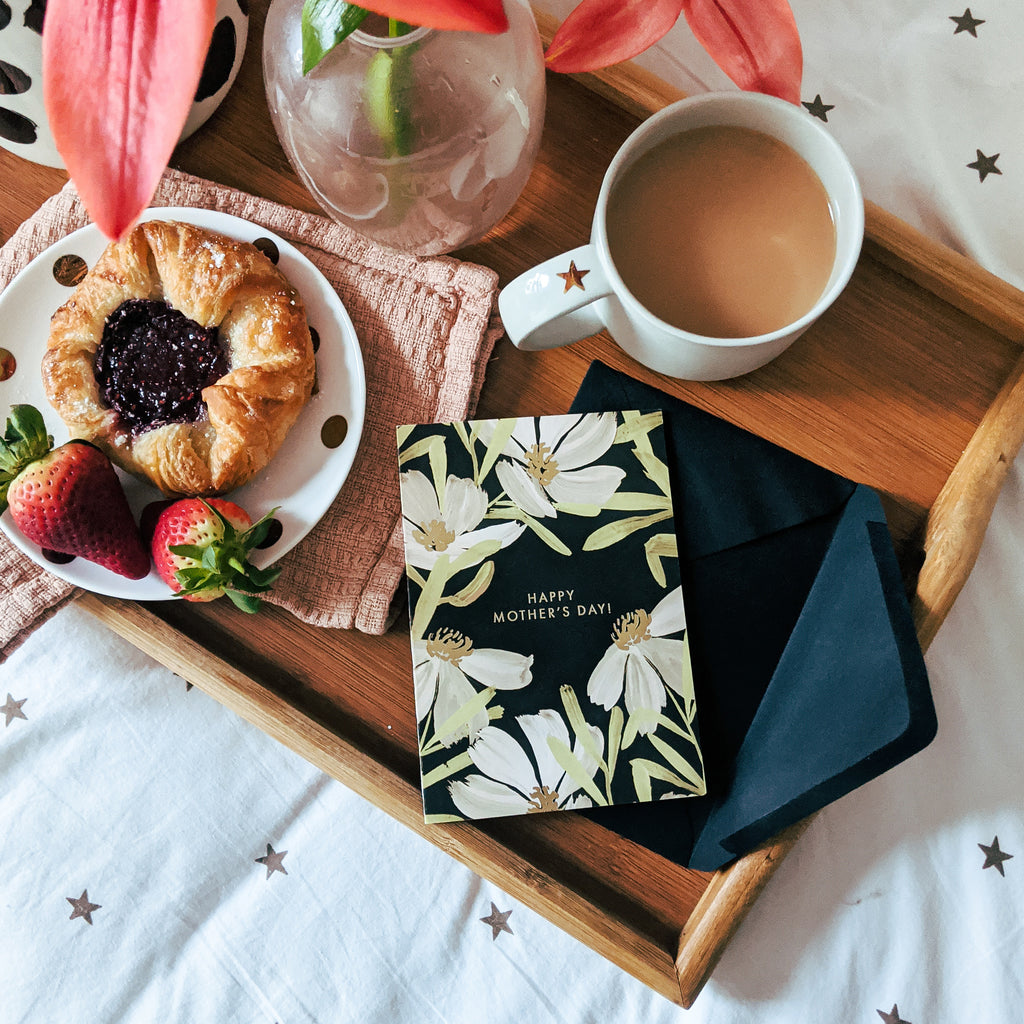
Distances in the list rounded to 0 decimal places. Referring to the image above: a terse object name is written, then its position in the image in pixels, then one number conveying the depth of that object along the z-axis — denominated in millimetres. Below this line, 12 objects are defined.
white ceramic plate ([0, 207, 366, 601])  549
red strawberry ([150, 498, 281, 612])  509
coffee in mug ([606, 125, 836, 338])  477
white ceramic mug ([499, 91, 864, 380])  446
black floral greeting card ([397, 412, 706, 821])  543
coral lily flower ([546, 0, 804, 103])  314
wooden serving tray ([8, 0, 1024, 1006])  537
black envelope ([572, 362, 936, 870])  514
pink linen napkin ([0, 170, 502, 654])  555
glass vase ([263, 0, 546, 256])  395
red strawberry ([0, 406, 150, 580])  508
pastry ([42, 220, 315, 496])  530
